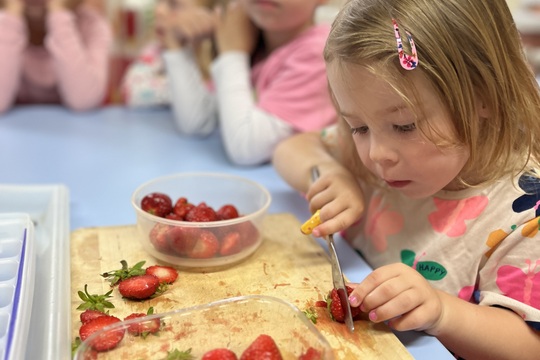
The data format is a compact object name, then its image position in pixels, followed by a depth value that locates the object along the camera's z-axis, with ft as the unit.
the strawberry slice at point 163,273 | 2.45
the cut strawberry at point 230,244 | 2.58
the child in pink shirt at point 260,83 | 4.20
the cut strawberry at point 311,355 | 1.92
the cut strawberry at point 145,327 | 1.99
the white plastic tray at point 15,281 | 1.82
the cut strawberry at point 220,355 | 1.93
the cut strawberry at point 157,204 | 2.75
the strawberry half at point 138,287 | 2.30
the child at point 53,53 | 5.33
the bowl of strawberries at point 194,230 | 2.55
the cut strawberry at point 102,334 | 1.92
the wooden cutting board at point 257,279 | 2.14
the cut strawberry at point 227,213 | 2.79
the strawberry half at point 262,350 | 1.90
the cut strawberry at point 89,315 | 2.15
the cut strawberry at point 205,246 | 2.55
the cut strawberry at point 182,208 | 2.74
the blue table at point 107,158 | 3.43
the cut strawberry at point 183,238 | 2.55
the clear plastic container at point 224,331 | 1.94
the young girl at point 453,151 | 2.19
